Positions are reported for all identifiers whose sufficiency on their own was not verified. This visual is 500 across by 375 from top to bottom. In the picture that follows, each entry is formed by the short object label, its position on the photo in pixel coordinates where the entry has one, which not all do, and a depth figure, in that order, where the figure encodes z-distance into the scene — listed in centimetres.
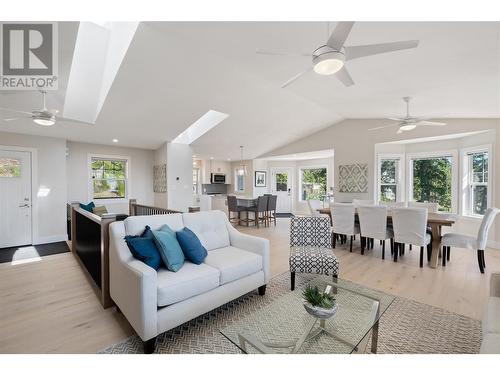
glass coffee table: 140
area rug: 175
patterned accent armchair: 263
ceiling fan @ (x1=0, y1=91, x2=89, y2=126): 306
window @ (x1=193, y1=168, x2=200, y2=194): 945
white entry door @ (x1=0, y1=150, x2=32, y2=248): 454
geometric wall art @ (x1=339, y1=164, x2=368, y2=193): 567
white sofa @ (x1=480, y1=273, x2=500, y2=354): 124
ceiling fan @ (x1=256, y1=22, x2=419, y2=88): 164
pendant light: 902
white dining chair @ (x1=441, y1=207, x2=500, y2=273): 315
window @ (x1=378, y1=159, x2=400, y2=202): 592
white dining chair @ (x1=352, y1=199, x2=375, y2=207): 500
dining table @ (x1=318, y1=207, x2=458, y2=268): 334
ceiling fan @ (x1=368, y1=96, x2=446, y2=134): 372
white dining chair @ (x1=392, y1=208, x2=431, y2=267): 338
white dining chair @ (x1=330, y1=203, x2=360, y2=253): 414
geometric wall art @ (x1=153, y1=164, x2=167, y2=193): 619
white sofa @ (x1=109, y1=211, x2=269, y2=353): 170
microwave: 967
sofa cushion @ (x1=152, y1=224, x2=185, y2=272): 204
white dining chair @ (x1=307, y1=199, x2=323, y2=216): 520
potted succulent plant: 153
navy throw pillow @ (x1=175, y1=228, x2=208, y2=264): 224
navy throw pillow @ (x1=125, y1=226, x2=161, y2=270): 197
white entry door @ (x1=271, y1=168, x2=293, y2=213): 973
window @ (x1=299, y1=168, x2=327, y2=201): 895
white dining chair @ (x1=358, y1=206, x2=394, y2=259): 377
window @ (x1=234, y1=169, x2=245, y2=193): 989
